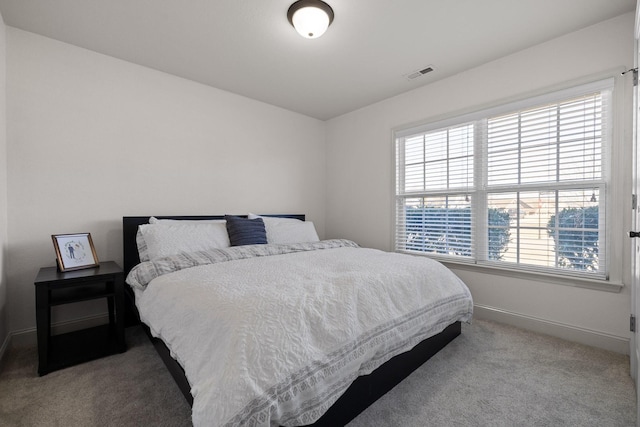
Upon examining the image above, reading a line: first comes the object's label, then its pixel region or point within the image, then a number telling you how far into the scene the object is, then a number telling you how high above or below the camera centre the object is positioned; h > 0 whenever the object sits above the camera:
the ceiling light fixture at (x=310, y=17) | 1.94 +1.32
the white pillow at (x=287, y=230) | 3.11 -0.24
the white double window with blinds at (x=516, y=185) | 2.27 +0.21
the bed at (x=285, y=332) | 1.05 -0.58
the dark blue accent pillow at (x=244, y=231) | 2.75 -0.22
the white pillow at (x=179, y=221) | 2.67 -0.12
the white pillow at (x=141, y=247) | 2.37 -0.32
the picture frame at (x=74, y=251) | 2.22 -0.33
